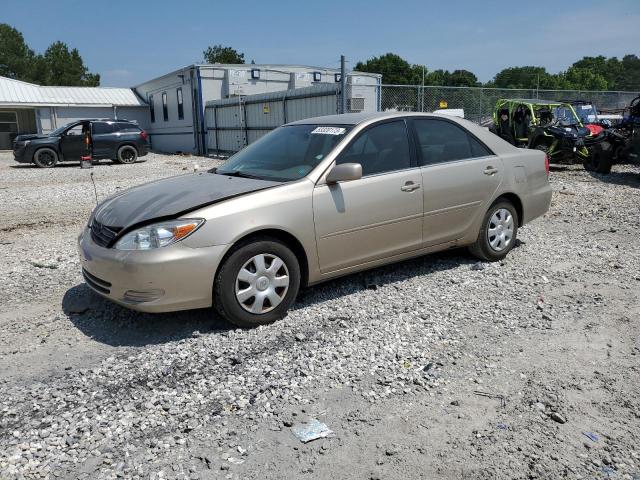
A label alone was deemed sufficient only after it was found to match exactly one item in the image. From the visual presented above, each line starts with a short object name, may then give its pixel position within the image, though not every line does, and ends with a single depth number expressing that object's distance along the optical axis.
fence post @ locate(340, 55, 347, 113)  12.95
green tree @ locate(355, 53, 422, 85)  81.81
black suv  20.00
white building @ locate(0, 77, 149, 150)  32.66
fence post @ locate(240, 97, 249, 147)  21.14
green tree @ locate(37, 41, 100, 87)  73.25
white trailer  24.95
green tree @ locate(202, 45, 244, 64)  83.38
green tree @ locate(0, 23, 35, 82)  75.00
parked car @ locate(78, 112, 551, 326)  3.87
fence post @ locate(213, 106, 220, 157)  23.89
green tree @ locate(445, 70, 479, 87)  85.62
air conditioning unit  14.77
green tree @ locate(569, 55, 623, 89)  90.62
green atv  13.74
